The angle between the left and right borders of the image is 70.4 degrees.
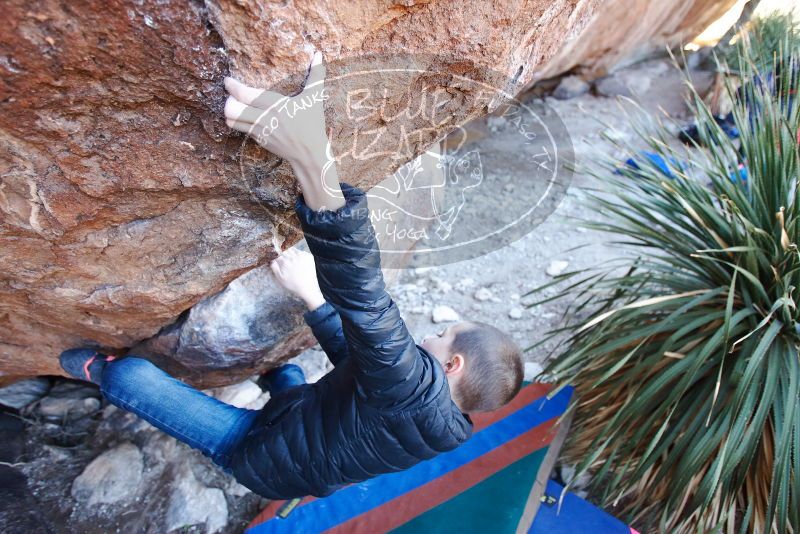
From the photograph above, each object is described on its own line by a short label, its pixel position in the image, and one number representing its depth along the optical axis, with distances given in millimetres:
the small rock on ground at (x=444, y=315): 2967
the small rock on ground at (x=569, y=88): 5707
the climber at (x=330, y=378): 1127
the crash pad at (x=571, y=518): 1949
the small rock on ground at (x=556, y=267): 3272
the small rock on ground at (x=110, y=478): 2053
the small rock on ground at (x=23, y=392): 2227
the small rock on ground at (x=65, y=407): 2275
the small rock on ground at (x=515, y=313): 3001
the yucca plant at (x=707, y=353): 1769
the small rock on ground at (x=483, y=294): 3123
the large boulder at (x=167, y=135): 1015
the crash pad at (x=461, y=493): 2043
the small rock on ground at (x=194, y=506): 2061
